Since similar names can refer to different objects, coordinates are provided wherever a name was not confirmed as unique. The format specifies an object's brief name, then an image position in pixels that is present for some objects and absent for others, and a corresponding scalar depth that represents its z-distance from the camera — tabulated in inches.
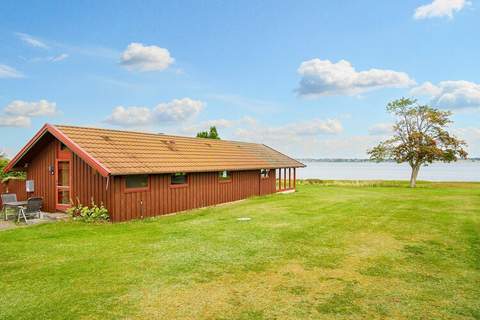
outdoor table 532.7
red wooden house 545.0
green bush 537.3
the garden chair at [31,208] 527.5
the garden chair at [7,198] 569.0
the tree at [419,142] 1393.9
